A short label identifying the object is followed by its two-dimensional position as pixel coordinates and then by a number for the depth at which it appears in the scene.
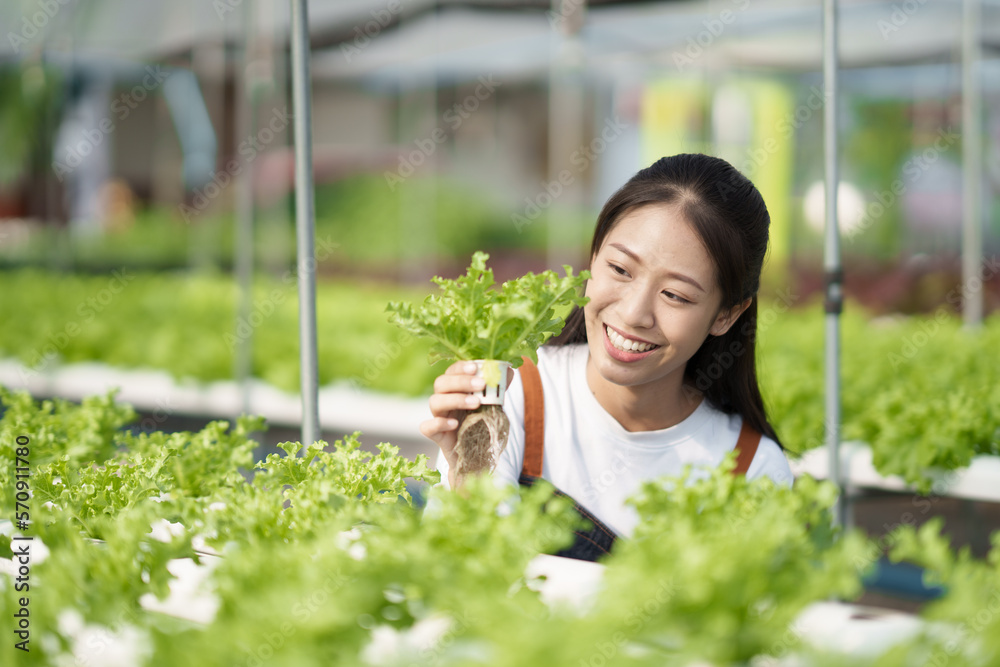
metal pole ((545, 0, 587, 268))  5.98
